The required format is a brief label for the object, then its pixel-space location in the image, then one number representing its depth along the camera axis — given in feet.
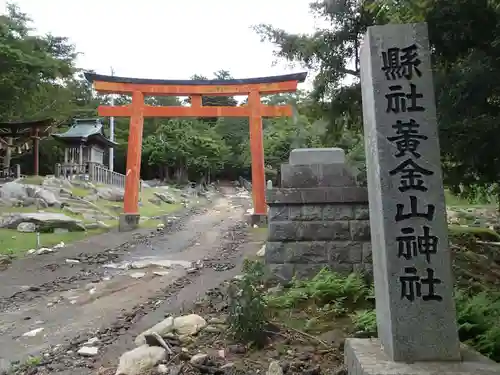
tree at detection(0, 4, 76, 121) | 50.37
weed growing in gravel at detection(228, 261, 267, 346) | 11.91
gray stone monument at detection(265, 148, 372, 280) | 18.24
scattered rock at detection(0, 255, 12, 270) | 27.48
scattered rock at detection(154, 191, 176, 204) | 81.97
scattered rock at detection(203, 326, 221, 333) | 13.15
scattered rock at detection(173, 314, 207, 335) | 13.16
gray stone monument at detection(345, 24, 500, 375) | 8.86
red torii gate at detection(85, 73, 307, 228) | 45.39
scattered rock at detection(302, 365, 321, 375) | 10.45
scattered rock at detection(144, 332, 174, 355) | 12.00
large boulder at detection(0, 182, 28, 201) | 56.25
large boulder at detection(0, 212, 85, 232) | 41.45
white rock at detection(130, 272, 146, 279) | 24.07
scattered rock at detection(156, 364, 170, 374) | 10.77
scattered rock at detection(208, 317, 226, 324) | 13.86
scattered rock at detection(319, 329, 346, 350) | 12.02
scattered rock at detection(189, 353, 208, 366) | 10.98
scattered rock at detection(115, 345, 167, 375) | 10.87
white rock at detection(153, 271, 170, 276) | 24.53
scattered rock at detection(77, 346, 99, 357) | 12.66
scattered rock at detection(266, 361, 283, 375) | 10.37
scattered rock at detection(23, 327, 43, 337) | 14.94
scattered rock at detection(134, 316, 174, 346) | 12.94
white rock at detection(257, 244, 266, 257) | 27.55
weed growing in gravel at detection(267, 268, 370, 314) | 15.06
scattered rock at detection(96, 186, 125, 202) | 70.65
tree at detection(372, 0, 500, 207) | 13.99
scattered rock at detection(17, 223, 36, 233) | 40.19
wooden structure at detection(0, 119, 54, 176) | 73.05
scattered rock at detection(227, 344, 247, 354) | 11.63
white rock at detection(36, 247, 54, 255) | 31.56
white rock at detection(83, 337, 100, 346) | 13.52
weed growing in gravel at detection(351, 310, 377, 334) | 12.05
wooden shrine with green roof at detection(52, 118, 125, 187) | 78.95
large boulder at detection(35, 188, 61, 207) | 54.39
